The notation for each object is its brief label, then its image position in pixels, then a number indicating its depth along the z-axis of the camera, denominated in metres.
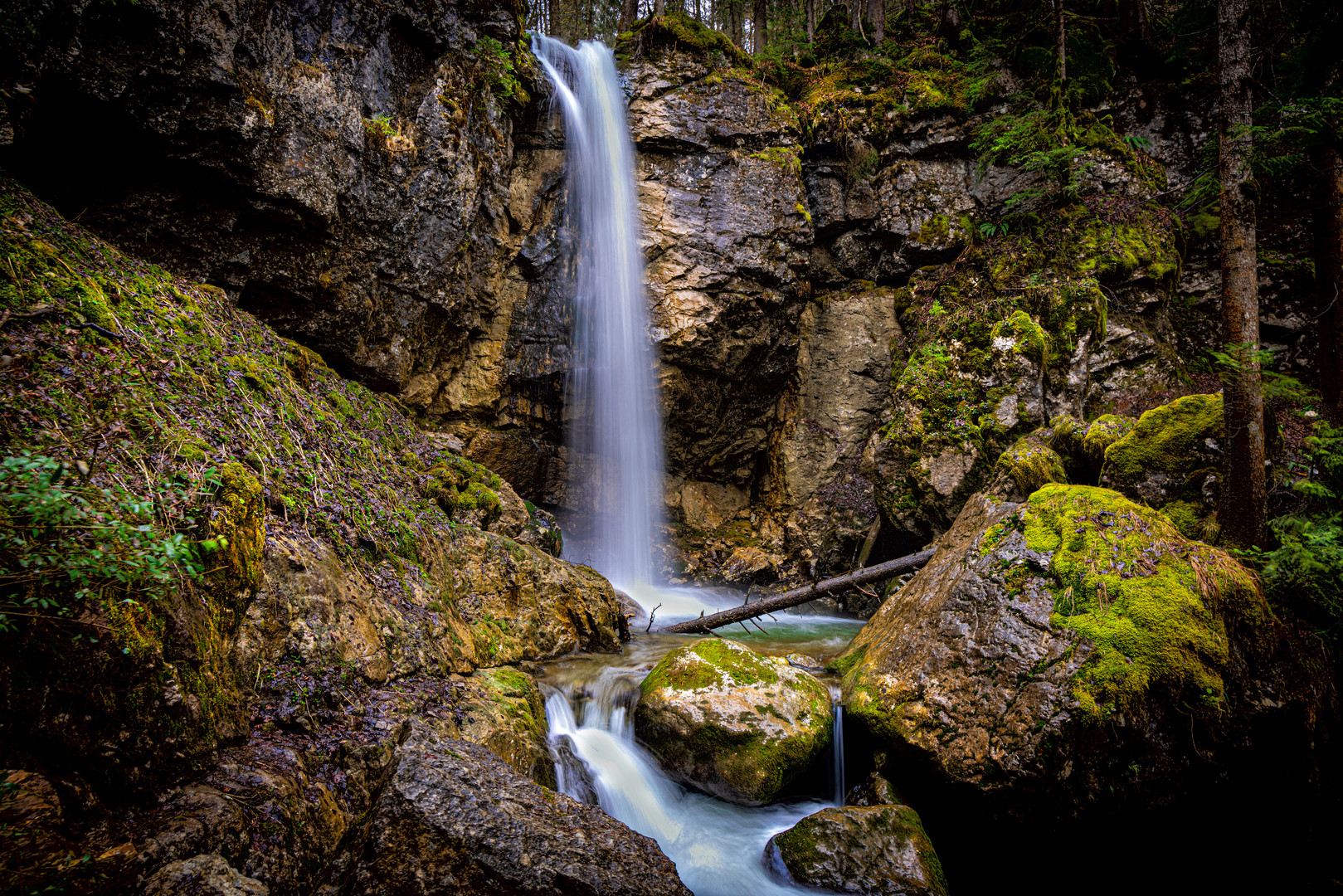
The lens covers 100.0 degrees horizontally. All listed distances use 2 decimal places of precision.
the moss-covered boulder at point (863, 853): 4.06
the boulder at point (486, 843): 2.74
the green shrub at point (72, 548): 2.04
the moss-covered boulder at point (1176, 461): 6.08
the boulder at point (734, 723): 4.96
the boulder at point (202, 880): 2.04
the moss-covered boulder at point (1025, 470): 6.58
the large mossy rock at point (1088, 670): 4.19
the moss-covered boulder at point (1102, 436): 6.71
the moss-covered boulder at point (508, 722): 4.18
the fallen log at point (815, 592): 8.16
